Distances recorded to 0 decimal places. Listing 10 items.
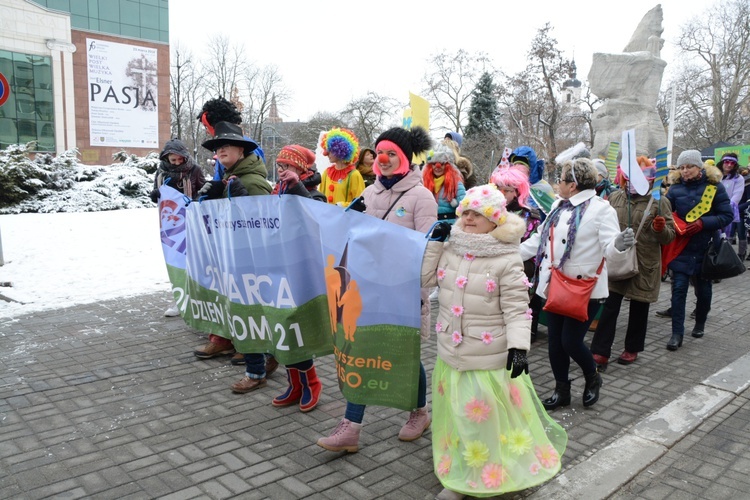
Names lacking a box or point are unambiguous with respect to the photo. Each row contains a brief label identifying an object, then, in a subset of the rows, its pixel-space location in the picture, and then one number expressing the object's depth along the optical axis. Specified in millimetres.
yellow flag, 8172
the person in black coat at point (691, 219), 6348
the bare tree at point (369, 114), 46688
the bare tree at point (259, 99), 56562
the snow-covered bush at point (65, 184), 15273
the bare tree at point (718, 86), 35094
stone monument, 20766
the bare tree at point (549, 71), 27688
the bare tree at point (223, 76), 55228
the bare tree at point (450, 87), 37438
